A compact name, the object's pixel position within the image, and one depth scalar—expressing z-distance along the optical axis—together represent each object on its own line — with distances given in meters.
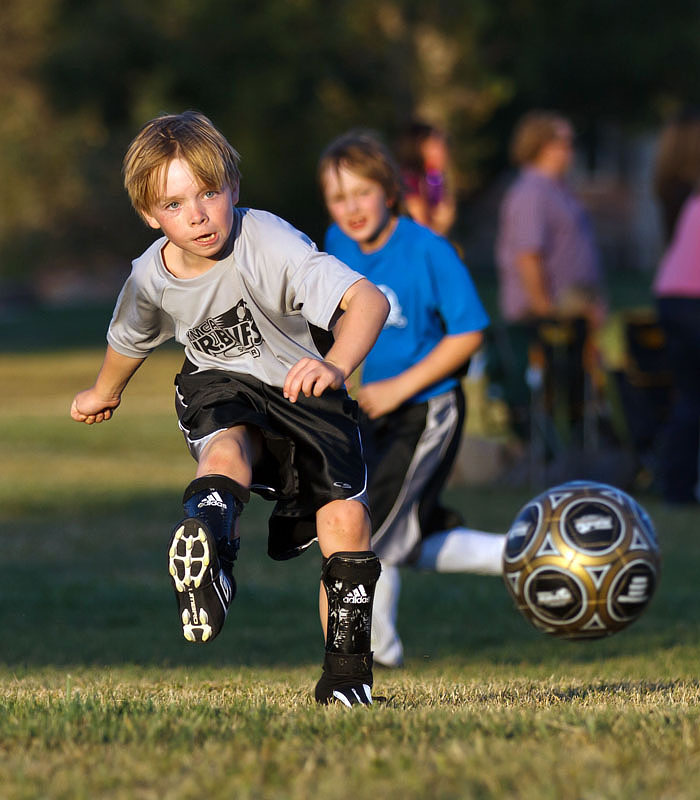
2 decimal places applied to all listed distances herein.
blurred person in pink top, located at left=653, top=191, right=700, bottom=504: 20.53
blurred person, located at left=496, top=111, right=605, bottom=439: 22.23
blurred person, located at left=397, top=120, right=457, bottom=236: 15.30
